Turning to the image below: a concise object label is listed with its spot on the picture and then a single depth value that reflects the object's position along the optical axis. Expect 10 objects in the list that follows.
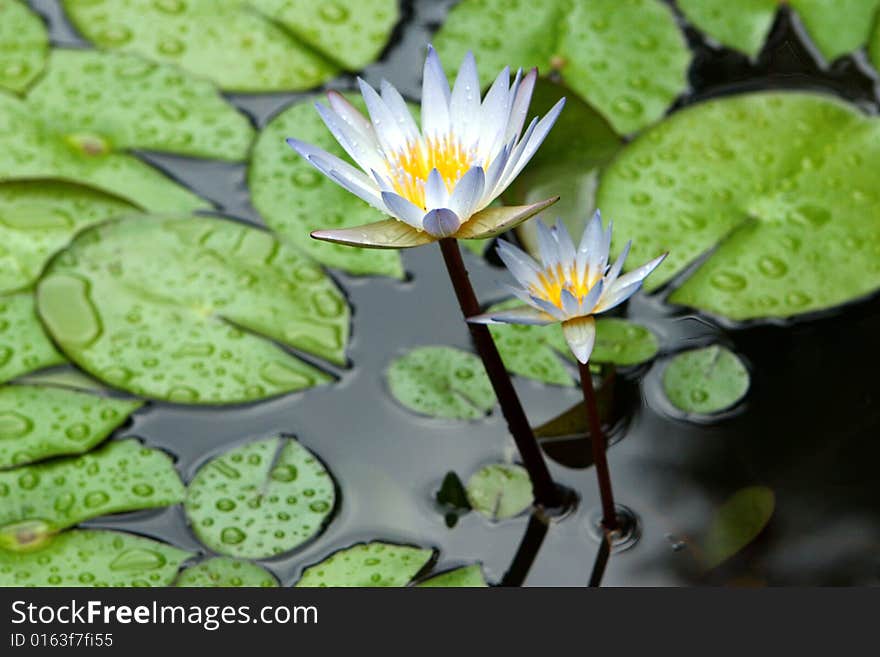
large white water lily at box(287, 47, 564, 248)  3.30
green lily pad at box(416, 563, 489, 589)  4.11
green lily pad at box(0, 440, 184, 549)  4.31
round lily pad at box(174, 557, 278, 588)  4.11
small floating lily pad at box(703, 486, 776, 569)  4.18
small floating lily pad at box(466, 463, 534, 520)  4.33
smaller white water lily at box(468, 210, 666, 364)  3.48
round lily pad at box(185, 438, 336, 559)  4.24
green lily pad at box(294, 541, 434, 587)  4.10
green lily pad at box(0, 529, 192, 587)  4.13
